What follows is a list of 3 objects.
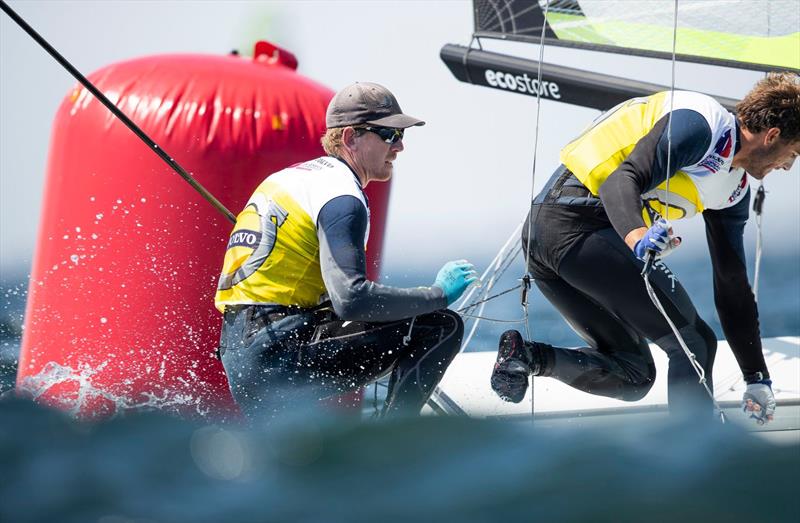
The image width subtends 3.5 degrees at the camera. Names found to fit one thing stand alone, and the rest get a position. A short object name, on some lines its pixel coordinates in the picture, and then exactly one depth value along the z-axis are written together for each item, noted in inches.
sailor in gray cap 1454.3
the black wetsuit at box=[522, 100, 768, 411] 1464.3
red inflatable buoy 1512.8
